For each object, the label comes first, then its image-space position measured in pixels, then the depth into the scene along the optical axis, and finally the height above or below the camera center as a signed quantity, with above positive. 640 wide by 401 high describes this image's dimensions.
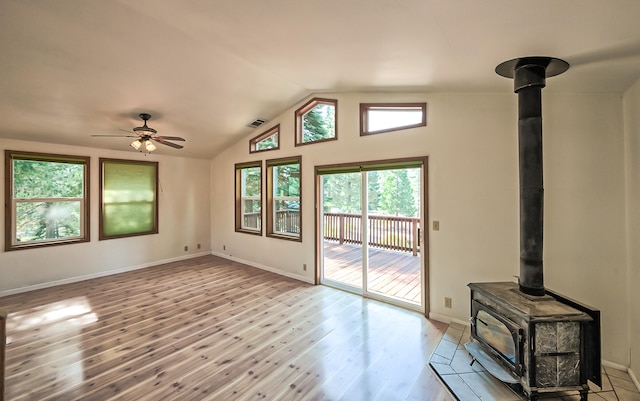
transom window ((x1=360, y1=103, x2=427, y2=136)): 3.58 +1.20
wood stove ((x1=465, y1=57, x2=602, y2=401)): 1.93 -0.86
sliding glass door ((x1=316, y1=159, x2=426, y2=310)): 3.81 -0.47
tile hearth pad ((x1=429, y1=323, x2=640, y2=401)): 2.07 -1.50
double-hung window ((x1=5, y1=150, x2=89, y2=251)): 4.30 +0.08
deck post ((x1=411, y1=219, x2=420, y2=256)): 4.21 -0.58
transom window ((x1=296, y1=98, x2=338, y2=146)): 4.53 +1.44
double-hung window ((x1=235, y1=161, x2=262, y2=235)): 5.83 +0.12
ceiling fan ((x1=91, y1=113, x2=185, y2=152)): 3.73 +0.92
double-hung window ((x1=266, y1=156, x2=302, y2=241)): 5.05 +0.08
